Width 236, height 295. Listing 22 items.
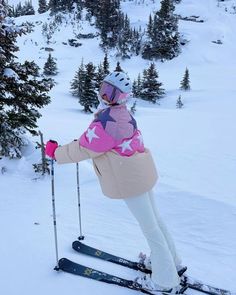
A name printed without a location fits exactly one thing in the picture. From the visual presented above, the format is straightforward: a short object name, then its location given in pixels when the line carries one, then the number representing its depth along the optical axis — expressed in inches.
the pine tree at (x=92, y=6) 2044.8
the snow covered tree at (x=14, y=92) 309.1
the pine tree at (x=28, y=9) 2551.7
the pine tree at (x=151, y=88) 1251.2
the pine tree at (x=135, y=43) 1806.1
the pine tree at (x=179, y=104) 1049.8
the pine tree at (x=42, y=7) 2455.7
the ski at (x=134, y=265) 163.3
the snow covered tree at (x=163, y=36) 1716.3
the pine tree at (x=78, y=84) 1130.9
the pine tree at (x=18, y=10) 2555.4
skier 136.2
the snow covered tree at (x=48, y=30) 1881.3
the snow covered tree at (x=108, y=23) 1879.9
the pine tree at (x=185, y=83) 1248.2
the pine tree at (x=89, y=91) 1043.6
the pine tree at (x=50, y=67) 1544.0
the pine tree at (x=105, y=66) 1268.5
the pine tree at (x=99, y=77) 1141.1
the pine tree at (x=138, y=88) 1297.7
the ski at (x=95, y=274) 162.9
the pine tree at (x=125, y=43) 1784.2
